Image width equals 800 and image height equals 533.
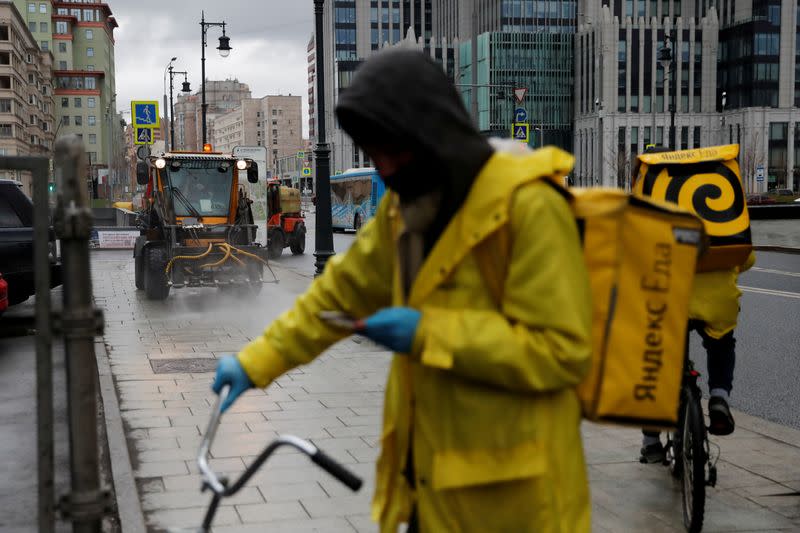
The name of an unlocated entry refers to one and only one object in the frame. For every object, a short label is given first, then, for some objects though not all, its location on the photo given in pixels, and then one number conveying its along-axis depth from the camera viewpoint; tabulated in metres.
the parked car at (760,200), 57.33
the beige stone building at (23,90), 111.25
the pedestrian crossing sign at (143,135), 28.42
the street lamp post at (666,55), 37.70
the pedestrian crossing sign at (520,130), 24.53
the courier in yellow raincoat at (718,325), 4.76
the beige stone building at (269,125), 191.75
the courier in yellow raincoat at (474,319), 2.13
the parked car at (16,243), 13.15
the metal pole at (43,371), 2.56
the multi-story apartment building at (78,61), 149.50
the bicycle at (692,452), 4.55
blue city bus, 41.75
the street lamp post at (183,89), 43.42
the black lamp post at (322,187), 14.55
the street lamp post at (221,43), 35.94
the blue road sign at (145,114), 28.83
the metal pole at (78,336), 2.32
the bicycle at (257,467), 2.21
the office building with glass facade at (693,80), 96.81
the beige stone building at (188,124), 167.43
